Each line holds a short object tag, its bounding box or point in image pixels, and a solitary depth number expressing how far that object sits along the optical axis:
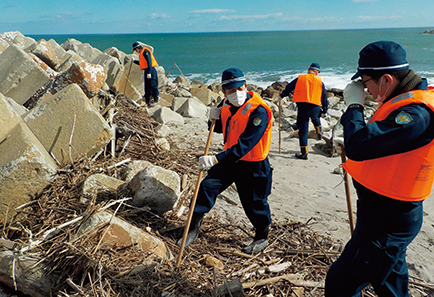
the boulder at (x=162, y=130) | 7.51
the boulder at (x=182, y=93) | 12.32
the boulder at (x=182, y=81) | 16.79
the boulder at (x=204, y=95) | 13.03
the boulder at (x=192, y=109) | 10.05
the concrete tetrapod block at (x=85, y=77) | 5.90
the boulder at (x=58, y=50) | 15.52
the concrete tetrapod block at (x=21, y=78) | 7.02
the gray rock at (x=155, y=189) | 3.97
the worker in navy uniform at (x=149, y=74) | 10.90
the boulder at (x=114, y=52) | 17.80
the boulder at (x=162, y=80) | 14.60
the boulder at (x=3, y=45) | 9.95
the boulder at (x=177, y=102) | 10.57
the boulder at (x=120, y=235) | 3.30
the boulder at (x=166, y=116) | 8.88
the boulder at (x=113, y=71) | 10.60
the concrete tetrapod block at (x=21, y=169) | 3.84
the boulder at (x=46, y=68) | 7.62
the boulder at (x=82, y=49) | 19.25
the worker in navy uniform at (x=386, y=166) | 1.87
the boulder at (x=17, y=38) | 15.20
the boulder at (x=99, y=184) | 4.16
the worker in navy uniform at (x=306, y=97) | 7.16
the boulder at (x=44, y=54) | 9.45
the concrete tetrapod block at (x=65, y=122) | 4.53
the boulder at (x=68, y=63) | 7.76
